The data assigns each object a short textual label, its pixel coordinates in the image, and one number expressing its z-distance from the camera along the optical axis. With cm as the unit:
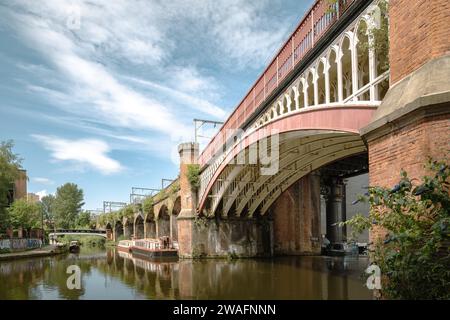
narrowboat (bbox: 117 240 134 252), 3595
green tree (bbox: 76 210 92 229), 7212
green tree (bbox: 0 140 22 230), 2808
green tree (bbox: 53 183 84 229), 7581
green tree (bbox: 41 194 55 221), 8282
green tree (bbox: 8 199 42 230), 3375
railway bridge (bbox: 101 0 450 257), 557
